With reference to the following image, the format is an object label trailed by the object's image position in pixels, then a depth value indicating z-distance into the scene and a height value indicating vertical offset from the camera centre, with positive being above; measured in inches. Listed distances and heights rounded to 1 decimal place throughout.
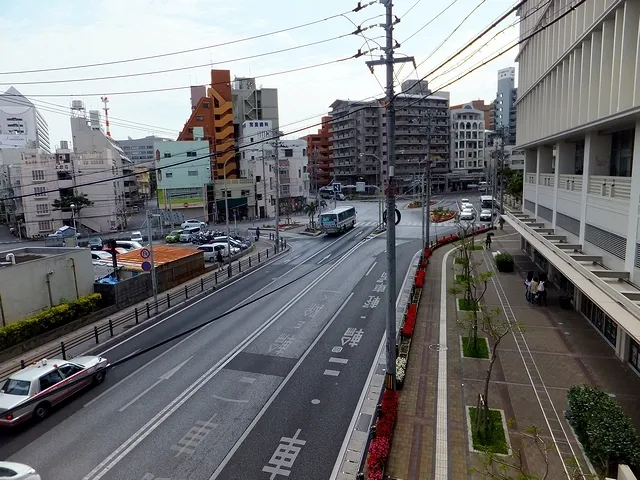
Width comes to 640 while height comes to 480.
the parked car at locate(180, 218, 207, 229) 2190.0 -198.1
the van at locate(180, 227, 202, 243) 1940.2 -217.0
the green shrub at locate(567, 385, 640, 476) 358.0 -218.8
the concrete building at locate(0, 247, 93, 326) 765.3 -165.7
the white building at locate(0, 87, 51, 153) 4603.8 +715.6
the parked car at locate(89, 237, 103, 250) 1688.0 -219.7
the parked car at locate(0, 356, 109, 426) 488.1 -231.6
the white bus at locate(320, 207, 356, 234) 1904.5 -178.8
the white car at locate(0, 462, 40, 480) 375.6 -239.1
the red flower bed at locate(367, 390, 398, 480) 375.5 -240.0
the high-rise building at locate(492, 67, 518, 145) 5223.4 +919.8
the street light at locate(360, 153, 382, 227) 3871.8 -5.0
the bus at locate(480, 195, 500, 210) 2592.5 -164.7
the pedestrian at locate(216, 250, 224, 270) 1358.8 -235.5
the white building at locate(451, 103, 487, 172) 4101.9 +331.8
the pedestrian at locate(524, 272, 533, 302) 885.2 -226.7
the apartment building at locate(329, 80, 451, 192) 3865.7 +324.5
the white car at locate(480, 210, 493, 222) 2167.8 -203.7
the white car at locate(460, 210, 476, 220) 2073.1 -185.0
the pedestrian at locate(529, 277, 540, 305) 866.0 -226.3
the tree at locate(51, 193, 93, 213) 2229.5 -74.2
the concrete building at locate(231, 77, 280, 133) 3274.9 +573.9
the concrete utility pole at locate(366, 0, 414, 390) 466.9 -19.7
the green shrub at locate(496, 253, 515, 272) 1141.1 -226.6
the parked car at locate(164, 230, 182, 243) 1931.6 -229.1
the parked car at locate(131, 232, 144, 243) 1888.8 -221.8
